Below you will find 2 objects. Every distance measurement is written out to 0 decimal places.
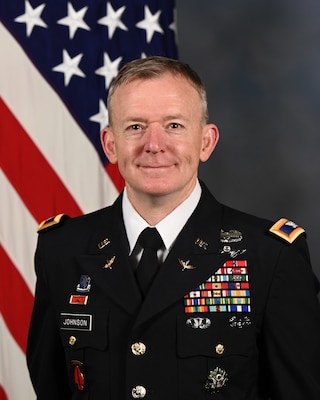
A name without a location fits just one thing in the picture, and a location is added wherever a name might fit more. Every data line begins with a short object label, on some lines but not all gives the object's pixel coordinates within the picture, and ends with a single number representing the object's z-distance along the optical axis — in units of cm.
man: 262
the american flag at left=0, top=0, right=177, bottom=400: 338
